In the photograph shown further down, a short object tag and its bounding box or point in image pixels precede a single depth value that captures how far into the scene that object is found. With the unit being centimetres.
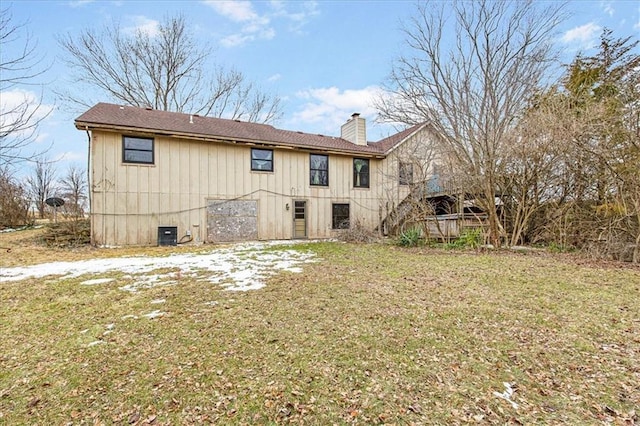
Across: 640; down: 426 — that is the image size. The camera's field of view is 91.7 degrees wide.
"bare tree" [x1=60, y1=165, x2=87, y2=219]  1395
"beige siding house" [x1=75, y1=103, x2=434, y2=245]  1052
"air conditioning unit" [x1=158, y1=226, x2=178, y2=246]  1090
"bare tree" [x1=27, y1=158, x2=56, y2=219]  1858
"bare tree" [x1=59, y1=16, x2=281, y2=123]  1716
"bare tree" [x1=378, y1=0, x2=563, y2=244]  975
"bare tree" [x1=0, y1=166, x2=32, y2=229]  1550
